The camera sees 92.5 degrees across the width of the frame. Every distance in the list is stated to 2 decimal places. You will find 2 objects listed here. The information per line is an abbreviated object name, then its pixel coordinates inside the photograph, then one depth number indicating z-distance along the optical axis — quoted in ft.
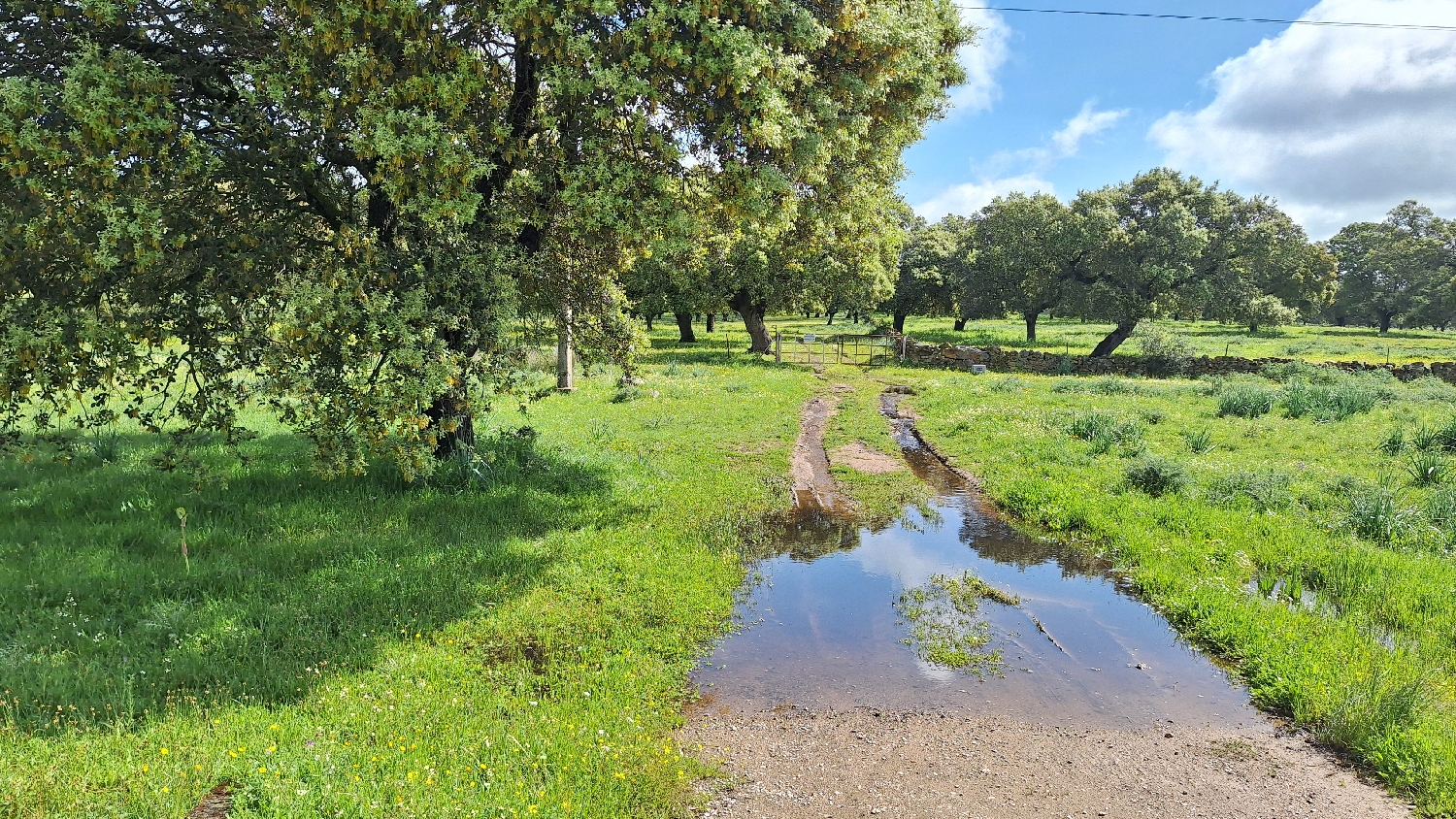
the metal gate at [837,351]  128.31
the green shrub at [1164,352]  118.83
